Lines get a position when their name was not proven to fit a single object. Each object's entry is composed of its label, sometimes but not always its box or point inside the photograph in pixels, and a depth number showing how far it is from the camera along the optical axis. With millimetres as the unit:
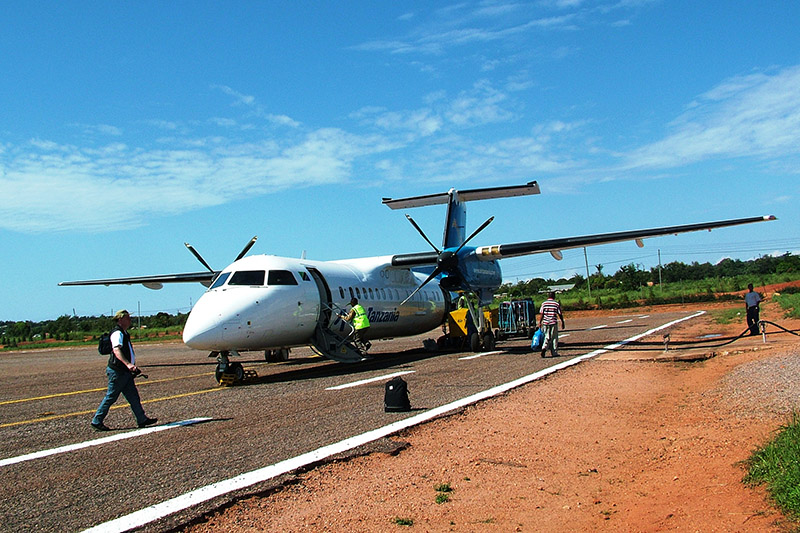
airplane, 14008
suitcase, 9203
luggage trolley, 28109
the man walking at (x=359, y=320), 18016
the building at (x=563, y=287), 107675
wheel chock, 13761
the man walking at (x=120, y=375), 8531
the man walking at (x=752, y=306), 21766
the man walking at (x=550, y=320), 17344
